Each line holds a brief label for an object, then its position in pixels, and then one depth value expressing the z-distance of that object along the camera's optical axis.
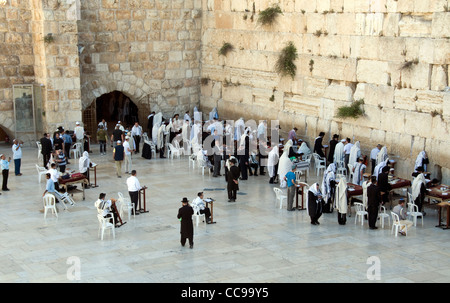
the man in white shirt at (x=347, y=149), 19.27
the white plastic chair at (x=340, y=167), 19.02
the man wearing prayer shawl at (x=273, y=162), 18.59
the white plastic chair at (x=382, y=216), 14.81
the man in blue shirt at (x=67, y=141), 21.27
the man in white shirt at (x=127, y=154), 19.50
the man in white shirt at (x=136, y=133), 23.12
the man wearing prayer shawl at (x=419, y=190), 15.41
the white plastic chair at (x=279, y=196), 16.08
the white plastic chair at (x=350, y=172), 18.25
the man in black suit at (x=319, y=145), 20.08
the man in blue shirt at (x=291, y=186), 15.95
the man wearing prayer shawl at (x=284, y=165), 17.91
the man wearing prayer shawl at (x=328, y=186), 15.65
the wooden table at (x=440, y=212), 14.62
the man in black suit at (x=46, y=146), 20.08
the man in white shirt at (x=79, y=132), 22.44
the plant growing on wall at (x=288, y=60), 21.84
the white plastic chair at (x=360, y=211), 14.97
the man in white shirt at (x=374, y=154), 18.44
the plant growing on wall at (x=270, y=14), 22.36
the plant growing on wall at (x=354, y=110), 19.48
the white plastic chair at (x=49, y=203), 15.38
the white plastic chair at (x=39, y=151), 21.16
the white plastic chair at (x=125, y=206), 15.31
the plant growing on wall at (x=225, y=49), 24.80
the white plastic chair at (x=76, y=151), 21.61
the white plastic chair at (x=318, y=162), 19.59
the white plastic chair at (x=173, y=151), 21.80
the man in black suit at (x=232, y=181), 16.66
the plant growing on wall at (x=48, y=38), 22.14
